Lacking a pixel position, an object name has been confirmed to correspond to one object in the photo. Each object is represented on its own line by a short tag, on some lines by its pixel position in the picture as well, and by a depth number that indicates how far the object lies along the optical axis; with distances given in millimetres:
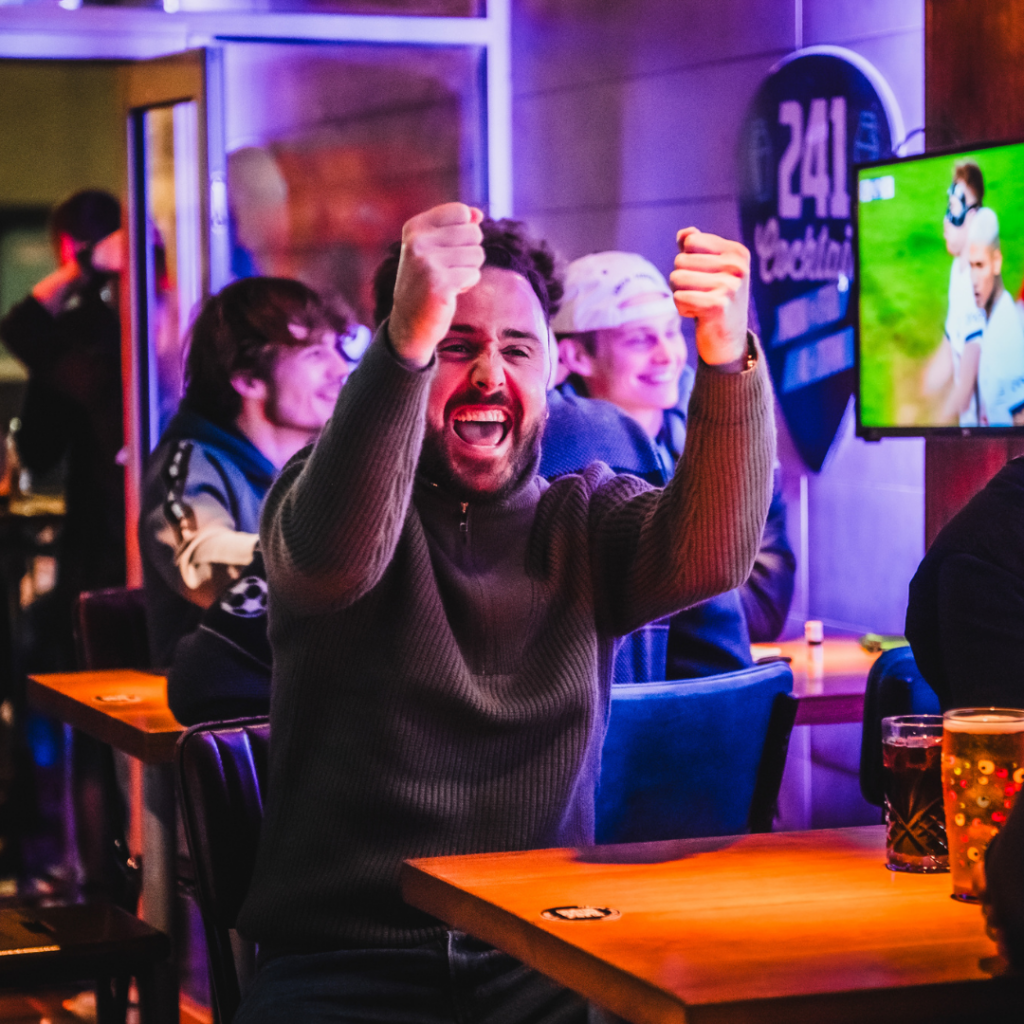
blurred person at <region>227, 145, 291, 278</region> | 9144
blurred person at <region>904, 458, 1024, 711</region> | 3584
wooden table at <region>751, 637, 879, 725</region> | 5555
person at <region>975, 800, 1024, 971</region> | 2313
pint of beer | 2740
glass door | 8734
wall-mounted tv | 5832
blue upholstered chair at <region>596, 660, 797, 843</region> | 4021
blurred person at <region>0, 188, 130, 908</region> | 9742
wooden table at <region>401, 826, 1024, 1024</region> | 2255
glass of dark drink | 2923
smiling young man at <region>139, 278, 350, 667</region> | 6080
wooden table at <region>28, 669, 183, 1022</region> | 5123
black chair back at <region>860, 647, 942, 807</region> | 3845
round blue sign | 7798
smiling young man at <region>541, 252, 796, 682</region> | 6790
